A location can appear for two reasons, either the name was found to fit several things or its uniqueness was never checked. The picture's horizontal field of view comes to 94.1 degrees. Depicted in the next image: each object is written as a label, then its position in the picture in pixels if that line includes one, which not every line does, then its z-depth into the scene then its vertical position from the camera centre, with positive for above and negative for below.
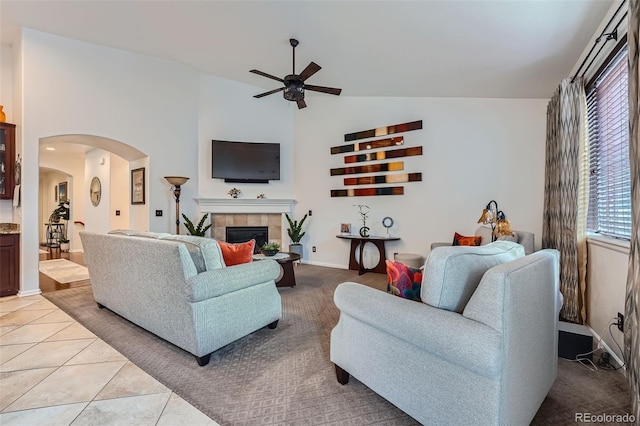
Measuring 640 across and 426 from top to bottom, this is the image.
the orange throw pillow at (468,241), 3.75 -0.38
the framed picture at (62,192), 8.17 +0.43
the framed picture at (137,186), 4.86 +0.37
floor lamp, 4.62 +0.37
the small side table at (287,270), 3.79 -0.80
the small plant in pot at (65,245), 7.59 -0.96
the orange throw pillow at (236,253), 2.53 -0.38
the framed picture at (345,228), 5.31 -0.33
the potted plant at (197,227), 4.88 -0.31
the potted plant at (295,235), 5.47 -0.48
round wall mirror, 6.85 +0.40
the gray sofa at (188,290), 2.00 -0.61
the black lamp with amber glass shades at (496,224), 2.70 -0.12
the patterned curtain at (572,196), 2.77 +0.16
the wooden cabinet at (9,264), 3.53 -0.68
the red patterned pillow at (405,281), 1.60 -0.39
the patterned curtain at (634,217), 1.51 -0.02
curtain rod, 2.17 +1.40
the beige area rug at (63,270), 4.53 -1.07
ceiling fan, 3.45 +1.45
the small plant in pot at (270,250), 3.82 -0.52
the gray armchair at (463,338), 1.14 -0.55
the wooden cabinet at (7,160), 3.72 +0.59
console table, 4.76 -0.60
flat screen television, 5.35 +0.88
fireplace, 5.57 -0.48
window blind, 2.35 +0.53
